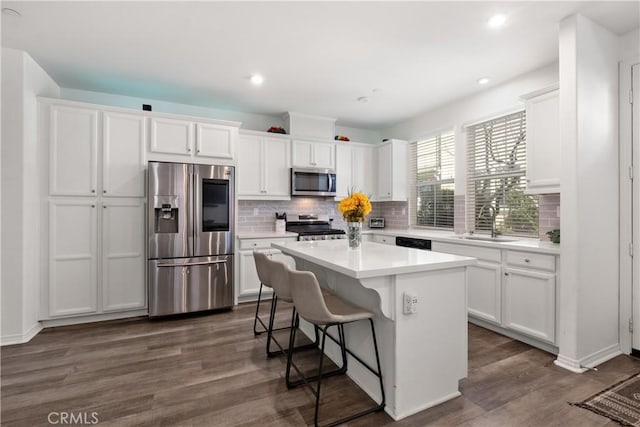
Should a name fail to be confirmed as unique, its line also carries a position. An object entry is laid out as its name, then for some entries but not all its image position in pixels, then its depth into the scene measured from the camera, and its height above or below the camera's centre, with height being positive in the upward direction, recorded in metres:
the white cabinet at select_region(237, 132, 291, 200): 4.32 +0.65
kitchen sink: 3.37 -0.28
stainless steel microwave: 4.61 +0.47
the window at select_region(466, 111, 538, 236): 3.40 +0.42
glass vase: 2.51 -0.16
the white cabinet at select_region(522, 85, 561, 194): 2.72 +0.66
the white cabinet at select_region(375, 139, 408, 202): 4.97 +0.71
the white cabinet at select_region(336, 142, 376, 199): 5.01 +0.74
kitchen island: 1.75 -0.67
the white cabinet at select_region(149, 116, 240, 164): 3.55 +0.87
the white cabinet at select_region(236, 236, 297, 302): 3.98 -0.71
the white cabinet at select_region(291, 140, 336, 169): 4.66 +0.90
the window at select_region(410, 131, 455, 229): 4.42 +0.49
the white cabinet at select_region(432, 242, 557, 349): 2.56 -0.71
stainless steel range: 4.36 -0.23
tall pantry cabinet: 3.14 +0.02
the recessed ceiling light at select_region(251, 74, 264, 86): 3.39 +1.49
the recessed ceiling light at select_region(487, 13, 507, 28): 2.35 +1.50
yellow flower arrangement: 2.44 +0.05
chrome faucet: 3.55 -0.02
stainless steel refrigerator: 3.37 -0.29
